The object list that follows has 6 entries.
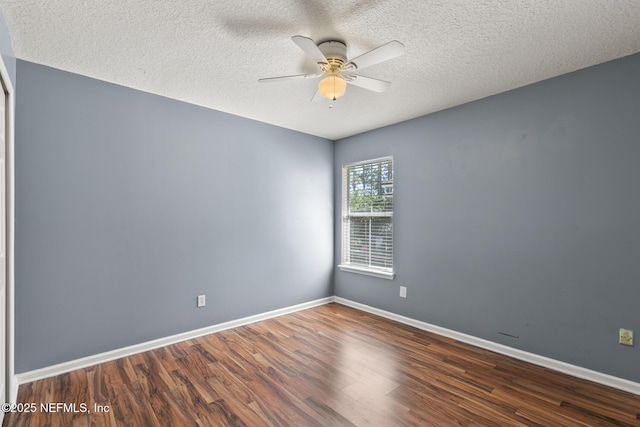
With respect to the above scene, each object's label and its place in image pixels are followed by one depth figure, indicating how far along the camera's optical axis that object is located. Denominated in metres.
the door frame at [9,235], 1.96
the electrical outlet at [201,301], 3.27
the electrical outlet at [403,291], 3.69
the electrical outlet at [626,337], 2.25
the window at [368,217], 3.99
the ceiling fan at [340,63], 1.85
